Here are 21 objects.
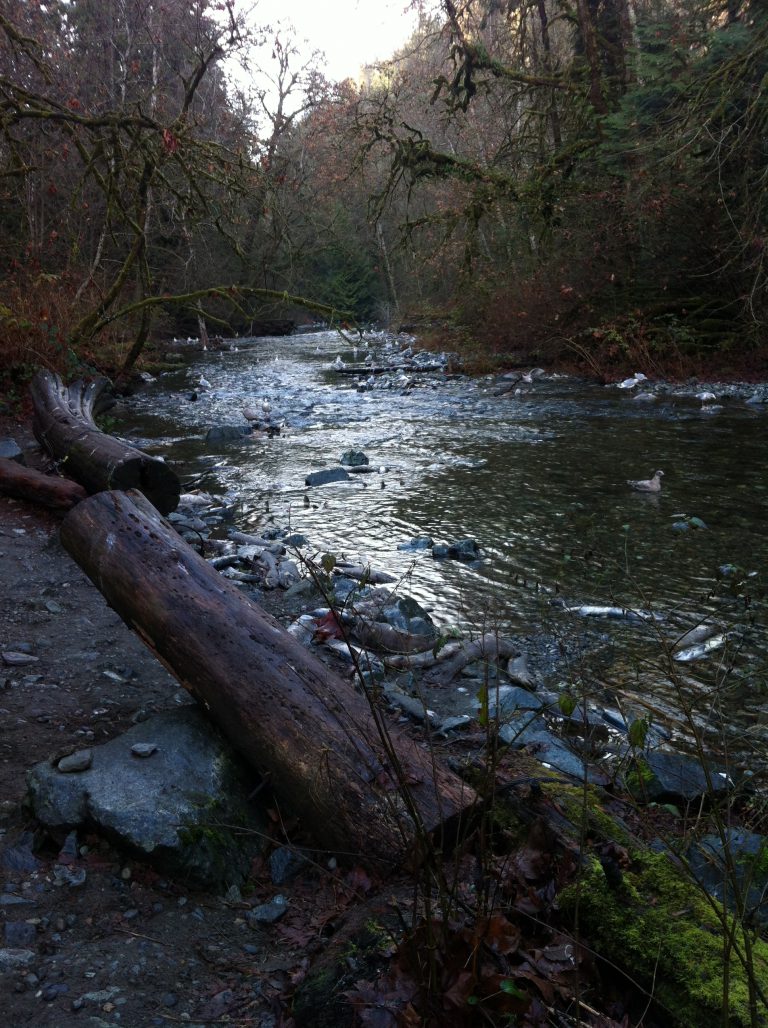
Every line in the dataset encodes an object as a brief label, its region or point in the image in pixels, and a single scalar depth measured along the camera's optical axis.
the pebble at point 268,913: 2.18
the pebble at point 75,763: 2.47
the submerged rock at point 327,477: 7.80
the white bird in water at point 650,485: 6.92
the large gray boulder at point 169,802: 2.29
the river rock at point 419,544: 5.73
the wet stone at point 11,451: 7.00
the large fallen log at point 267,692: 2.19
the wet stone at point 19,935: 1.99
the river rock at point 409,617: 4.22
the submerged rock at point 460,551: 5.48
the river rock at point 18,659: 3.57
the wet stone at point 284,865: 2.34
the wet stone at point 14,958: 1.91
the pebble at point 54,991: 1.83
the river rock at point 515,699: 3.40
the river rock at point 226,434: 10.26
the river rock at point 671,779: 2.73
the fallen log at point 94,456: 6.14
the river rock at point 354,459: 8.45
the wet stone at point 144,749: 2.53
